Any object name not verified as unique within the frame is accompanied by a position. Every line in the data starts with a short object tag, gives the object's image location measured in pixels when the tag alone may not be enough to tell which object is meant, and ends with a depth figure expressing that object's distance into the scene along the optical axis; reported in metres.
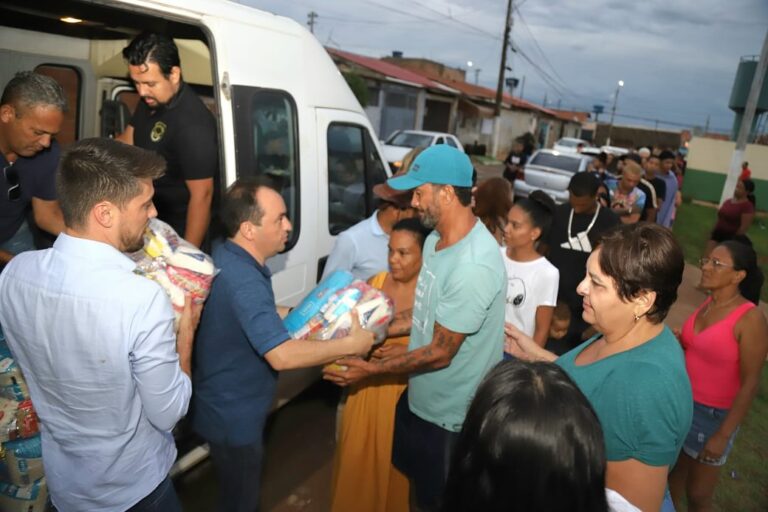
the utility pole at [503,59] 27.37
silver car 14.41
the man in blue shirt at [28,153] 2.49
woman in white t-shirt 3.12
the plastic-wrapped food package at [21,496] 2.12
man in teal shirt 2.20
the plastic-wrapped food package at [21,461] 2.05
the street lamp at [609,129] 50.38
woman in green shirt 1.40
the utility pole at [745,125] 13.29
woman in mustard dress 2.73
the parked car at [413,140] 17.55
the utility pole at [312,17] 38.53
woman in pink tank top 2.66
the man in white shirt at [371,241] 3.26
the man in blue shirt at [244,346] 2.04
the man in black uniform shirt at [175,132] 2.87
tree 19.22
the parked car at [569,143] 31.84
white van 2.86
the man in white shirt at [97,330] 1.52
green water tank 22.47
